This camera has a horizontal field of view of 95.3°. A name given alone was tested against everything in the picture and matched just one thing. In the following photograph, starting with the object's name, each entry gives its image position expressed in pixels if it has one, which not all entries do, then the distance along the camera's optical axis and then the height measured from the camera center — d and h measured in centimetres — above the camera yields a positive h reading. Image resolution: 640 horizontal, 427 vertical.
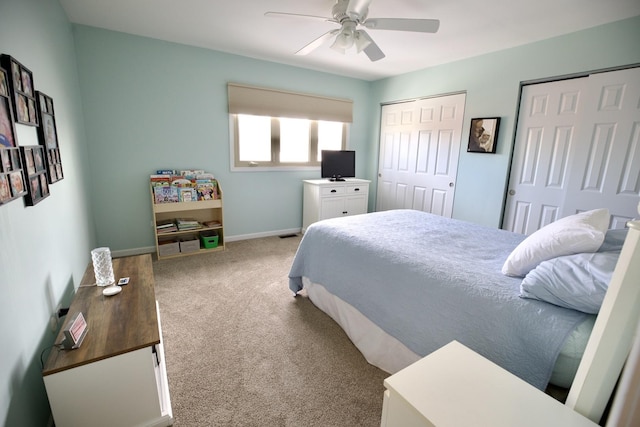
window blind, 362 +69
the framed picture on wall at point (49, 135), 160 +8
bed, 112 -65
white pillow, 126 -34
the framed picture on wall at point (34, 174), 131 -13
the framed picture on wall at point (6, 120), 114 +11
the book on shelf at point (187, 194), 331 -47
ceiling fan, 194 +93
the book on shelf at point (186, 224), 337 -83
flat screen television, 423 -10
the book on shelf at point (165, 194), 320 -46
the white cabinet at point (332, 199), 405 -59
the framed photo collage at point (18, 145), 114 +3
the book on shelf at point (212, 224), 357 -86
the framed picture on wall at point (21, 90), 121 +26
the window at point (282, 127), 372 +40
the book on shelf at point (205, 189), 344 -43
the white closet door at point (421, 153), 371 +9
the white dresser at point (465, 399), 80 -68
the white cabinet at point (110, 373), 111 -86
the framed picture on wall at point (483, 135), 323 +30
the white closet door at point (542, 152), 275 +11
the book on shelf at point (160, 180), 321 -31
